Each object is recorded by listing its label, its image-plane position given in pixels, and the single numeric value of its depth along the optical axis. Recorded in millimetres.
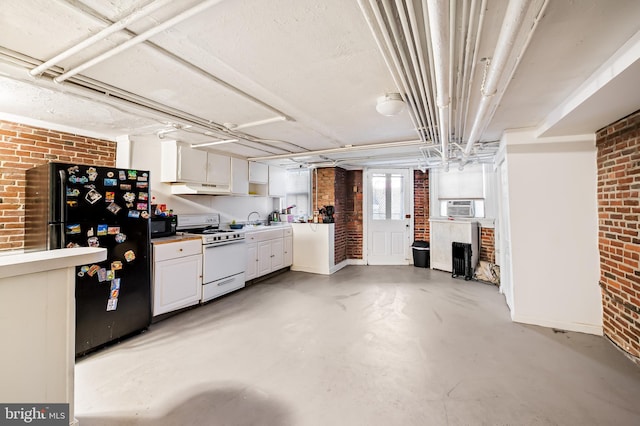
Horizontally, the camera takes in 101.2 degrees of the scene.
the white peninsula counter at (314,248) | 5340
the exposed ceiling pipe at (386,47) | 1233
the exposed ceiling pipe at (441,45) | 1028
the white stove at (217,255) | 3631
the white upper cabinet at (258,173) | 5067
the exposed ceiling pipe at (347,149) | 3734
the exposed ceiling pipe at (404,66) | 1291
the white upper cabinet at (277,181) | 5699
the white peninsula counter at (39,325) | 1282
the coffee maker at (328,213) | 5488
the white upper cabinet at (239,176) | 4629
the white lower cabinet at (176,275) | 3070
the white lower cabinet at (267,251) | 4539
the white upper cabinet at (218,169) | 4222
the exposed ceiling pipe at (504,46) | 1041
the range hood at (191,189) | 3880
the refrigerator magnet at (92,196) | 2484
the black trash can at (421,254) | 5711
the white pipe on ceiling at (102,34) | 1239
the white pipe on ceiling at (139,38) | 1237
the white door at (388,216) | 6027
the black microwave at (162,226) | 3430
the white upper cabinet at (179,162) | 3771
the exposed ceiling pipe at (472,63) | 1283
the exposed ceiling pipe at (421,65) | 1293
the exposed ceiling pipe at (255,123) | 2841
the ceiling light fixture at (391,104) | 2256
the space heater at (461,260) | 4867
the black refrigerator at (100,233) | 2348
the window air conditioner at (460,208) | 5363
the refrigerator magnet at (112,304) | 2573
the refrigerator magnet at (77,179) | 2385
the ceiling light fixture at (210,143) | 3621
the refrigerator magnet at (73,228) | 2354
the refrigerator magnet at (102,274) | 2504
